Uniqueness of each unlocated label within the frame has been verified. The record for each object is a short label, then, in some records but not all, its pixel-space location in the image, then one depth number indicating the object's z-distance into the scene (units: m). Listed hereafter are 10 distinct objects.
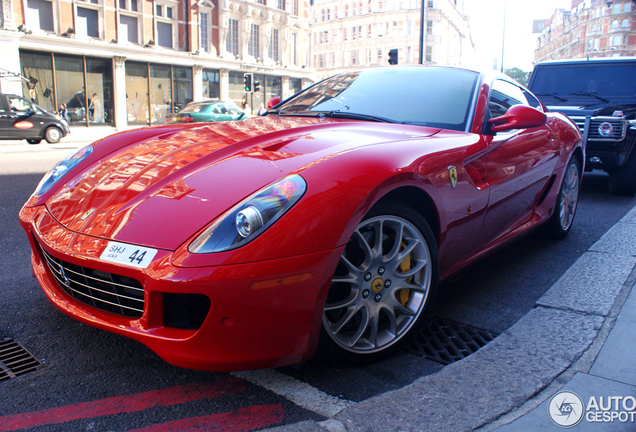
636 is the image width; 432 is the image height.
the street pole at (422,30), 16.52
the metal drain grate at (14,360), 2.04
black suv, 6.16
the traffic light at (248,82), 23.27
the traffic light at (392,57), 15.30
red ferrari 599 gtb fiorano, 1.73
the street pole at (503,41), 40.31
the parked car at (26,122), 15.05
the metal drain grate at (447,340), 2.31
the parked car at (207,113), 17.75
